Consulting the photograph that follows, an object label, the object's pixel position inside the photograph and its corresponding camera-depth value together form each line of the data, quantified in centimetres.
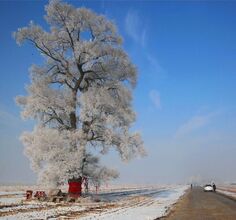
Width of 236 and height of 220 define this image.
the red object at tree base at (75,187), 2028
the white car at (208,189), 4501
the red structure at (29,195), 1975
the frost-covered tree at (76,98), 1956
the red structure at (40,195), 1938
